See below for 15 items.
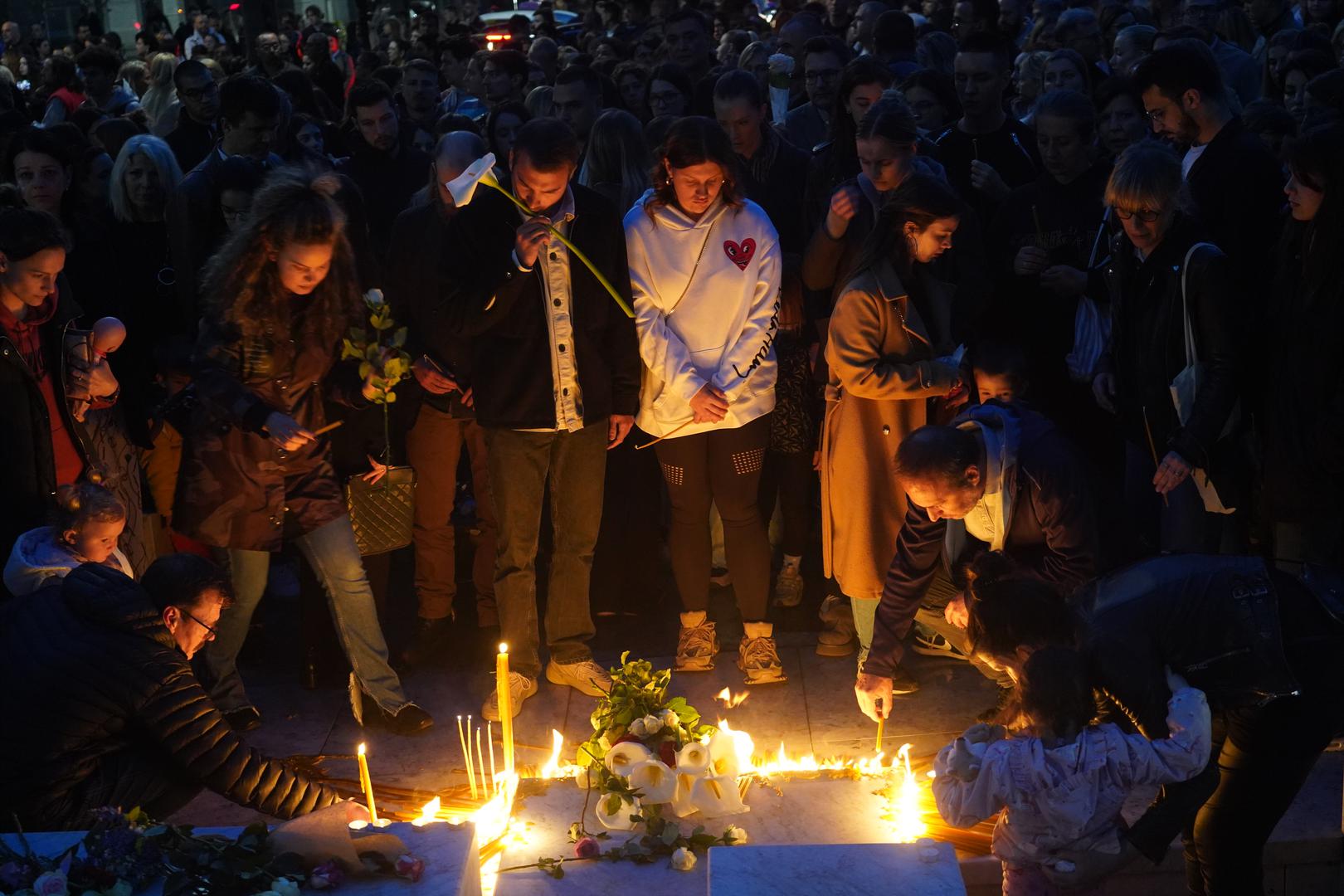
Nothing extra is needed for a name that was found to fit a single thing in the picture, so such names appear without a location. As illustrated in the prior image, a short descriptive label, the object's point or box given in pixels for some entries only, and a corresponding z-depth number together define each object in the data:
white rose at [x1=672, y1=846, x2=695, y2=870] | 4.07
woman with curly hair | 4.76
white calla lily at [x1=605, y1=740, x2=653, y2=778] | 4.14
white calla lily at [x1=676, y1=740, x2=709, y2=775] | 4.16
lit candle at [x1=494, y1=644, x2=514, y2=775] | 4.09
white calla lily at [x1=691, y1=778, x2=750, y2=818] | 4.22
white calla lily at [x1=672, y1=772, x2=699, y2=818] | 4.19
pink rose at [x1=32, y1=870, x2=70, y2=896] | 3.12
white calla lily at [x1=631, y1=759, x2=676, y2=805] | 4.12
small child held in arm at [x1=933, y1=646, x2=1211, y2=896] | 3.44
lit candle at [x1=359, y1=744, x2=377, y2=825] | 3.88
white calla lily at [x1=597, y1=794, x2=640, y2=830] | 4.12
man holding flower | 5.04
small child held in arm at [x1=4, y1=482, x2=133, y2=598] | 4.34
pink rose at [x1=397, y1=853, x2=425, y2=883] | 3.33
